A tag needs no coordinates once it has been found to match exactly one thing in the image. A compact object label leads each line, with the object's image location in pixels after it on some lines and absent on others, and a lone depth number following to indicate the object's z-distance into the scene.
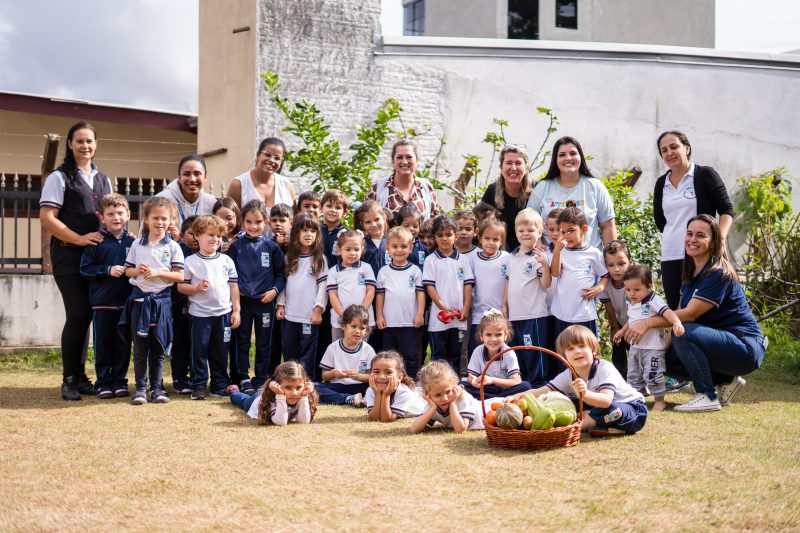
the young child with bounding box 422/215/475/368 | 6.63
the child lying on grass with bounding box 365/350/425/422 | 5.55
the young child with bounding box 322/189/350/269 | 7.00
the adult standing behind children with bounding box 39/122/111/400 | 6.38
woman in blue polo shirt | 5.84
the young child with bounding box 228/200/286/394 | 6.75
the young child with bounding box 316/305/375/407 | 6.26
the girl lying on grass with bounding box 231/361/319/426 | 5.44
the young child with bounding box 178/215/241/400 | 6.44
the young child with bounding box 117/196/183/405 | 6.24
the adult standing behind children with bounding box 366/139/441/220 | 7.12
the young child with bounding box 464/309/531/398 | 5.83
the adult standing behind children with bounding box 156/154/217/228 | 6.80
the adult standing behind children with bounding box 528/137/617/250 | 6.68
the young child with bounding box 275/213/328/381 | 6.75
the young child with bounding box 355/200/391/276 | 6.85
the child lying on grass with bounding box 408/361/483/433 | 5.12
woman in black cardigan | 6.47
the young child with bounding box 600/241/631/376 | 6.41
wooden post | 9.13
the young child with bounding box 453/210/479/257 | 6.85
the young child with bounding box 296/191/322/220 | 7.06
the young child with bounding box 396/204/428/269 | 6.90
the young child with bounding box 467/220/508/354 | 6.62
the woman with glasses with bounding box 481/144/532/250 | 6.84
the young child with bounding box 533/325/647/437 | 4.93
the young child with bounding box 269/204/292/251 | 6.93
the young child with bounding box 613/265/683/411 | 6.00
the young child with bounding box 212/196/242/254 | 6.85
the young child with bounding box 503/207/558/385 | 6.44
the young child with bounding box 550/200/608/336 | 6.32
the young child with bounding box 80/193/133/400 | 6.34
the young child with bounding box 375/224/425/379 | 6.68
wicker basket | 4.57
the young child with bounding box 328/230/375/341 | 6.61
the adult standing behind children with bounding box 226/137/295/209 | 7.12
